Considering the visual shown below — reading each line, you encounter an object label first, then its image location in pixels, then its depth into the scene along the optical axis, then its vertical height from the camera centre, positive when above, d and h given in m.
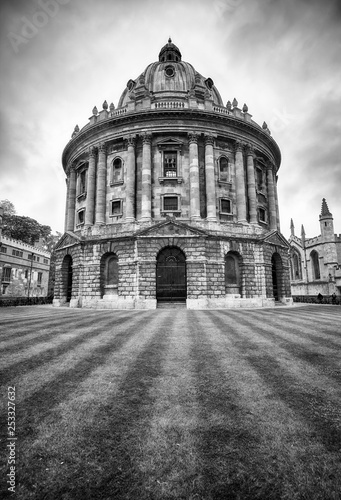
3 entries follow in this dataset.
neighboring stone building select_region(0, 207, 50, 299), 46.94 +5.03
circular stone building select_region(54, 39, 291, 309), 25.52 +8.35
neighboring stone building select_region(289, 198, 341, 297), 49.22 +6.36
